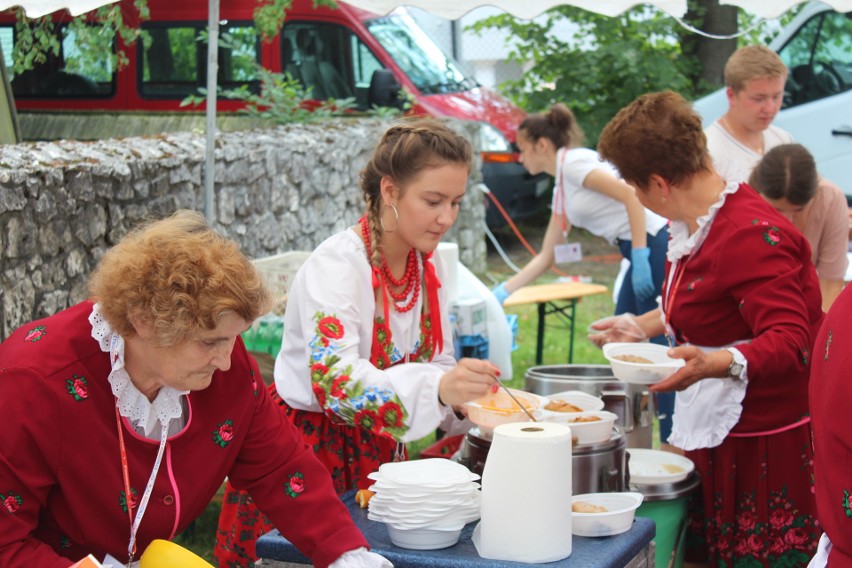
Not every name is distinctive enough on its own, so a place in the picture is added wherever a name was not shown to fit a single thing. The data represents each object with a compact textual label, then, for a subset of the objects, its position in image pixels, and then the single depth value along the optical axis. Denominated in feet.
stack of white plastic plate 7.29
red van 29.04
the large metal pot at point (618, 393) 10.87
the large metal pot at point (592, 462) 8.52
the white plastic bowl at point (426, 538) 7.32
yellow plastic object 6.07
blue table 7.07
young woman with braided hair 8.07
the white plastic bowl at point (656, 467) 9.66
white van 26.20
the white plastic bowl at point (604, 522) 7.47
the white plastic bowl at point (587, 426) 8.63
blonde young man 14.98
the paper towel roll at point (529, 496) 6.93
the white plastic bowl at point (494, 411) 8.39
